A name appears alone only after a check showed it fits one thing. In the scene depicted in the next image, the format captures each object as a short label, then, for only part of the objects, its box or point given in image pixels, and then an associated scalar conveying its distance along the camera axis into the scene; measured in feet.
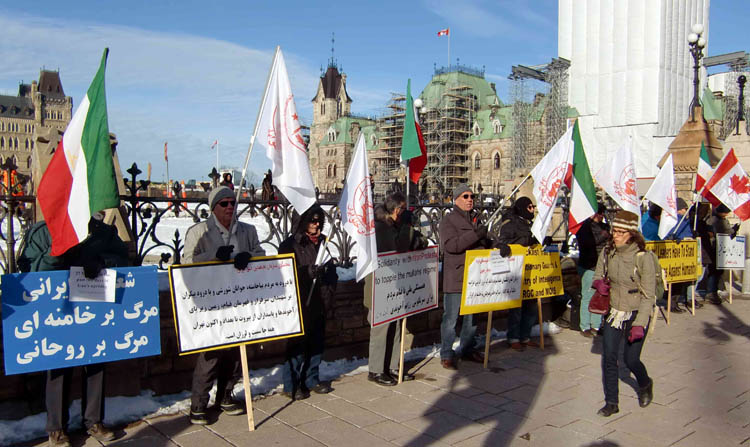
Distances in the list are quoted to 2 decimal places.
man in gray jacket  16.30
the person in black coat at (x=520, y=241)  25.35
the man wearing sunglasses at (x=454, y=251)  22.03
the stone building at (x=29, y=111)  378.32
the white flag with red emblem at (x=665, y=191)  30.58
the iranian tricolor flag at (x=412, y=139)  26.48
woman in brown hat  16.97
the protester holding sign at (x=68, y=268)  14.57
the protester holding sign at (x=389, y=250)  20.56
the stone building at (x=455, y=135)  255.09
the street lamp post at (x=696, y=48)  44.80
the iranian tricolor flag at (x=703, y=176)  36.65
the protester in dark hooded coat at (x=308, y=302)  18.51
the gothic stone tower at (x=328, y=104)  353.51
